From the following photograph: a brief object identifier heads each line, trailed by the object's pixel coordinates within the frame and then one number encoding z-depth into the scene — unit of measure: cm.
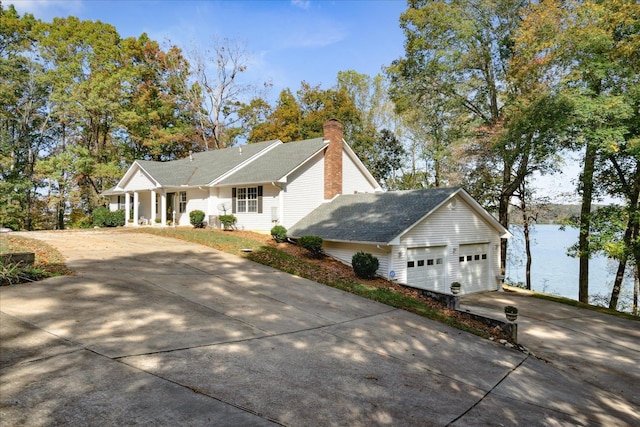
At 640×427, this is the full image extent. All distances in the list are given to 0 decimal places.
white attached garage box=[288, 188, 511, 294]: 1638
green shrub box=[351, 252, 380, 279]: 1570
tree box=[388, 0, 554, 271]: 2392
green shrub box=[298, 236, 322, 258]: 1789
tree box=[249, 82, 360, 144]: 3928
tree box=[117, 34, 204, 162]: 3750
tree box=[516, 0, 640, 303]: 1691
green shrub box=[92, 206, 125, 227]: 2930
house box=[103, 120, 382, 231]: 2222
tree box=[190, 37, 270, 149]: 3850
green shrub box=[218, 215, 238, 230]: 2270
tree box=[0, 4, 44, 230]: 3012
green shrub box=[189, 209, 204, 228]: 2408
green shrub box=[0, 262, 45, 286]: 864
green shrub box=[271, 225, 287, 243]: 1997
